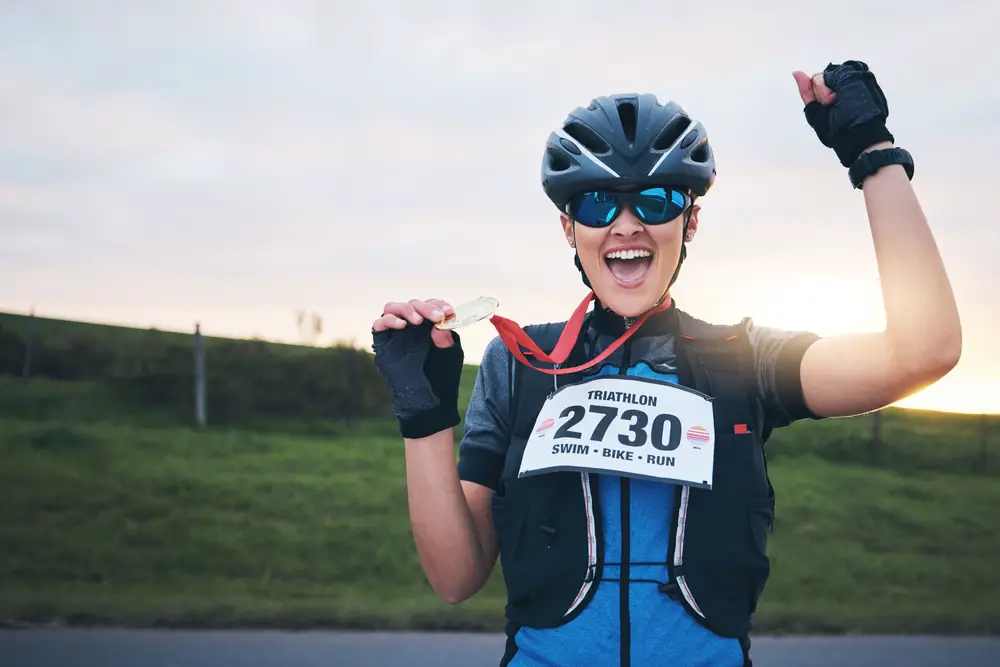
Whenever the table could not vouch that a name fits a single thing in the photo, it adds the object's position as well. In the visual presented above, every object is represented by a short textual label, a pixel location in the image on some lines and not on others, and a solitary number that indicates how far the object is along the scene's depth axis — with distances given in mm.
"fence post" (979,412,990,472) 13870
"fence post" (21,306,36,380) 14289
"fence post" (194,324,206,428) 13445
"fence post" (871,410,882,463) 13773
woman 1934
